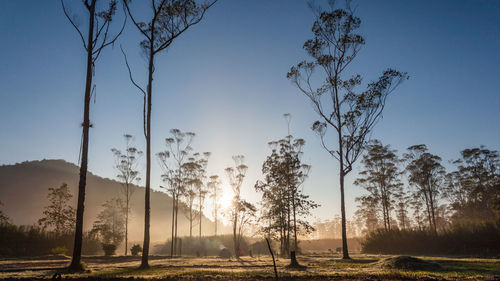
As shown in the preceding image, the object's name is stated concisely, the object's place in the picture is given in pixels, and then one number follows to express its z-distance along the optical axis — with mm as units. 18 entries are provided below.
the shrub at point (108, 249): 31891
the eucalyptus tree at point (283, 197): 32938
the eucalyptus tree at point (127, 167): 42375
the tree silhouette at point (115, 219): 51681
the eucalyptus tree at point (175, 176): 40428
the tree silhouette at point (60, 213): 43281
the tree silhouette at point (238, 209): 39750
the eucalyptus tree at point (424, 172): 43400
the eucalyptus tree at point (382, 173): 45250
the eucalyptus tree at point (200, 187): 47688
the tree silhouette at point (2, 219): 32291
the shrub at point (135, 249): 35969
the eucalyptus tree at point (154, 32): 16312
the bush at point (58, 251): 32469
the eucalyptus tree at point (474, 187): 50594
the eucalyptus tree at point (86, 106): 13492
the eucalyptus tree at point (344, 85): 25375
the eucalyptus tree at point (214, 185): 52812
